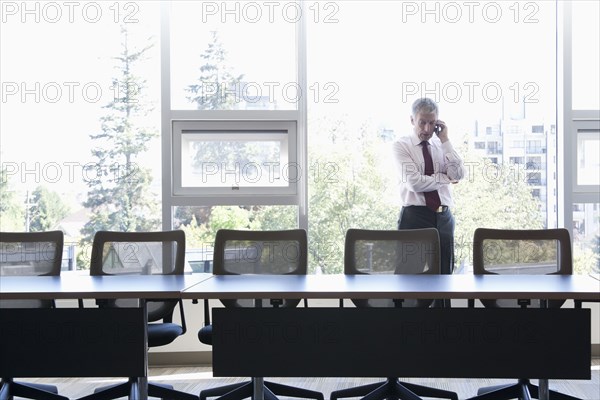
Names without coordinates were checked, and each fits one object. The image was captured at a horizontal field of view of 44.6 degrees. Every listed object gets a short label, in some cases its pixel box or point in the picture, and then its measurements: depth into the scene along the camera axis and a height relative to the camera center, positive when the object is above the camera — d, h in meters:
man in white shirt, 4.84 +0.06
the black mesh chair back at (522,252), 4.13 -0.39
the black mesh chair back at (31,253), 4.30 -0.39
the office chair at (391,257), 4.09 -0.41
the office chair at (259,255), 4.20 -0.41
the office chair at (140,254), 4.29 -0.40
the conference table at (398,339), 3.22 -0.69
